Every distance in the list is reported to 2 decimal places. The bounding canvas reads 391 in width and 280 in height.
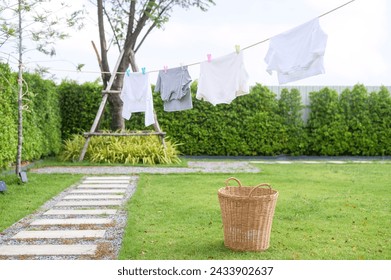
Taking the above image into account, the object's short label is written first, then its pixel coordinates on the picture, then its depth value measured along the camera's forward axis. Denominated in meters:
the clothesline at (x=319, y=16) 4.52
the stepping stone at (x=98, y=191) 6.94
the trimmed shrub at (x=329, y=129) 12.85
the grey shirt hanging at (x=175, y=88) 8.03
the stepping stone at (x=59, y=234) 4.46
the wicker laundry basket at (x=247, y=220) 3.86
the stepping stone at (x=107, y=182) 7.80
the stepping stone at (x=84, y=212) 5.45
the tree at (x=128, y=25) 11.08
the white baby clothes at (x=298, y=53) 5.12
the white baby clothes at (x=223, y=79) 6.20
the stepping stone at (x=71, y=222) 4.96
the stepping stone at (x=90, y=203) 6.00
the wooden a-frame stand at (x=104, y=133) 10.59
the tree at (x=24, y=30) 7.55
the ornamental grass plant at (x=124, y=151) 10.64
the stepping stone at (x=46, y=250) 3.94
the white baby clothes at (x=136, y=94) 8.76
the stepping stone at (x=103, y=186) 7.32
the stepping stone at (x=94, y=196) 6.45
